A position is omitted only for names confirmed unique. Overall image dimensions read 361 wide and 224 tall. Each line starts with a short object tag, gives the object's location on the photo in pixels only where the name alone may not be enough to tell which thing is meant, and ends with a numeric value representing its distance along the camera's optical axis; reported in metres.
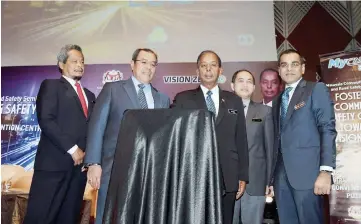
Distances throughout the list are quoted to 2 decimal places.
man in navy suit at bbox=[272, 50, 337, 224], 2.32
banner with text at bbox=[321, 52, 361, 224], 3.66
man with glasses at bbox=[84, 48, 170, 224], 2.18
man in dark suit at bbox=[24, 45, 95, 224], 2.47
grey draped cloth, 1.35
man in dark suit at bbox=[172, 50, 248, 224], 2.23
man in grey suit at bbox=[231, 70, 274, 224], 2.88
